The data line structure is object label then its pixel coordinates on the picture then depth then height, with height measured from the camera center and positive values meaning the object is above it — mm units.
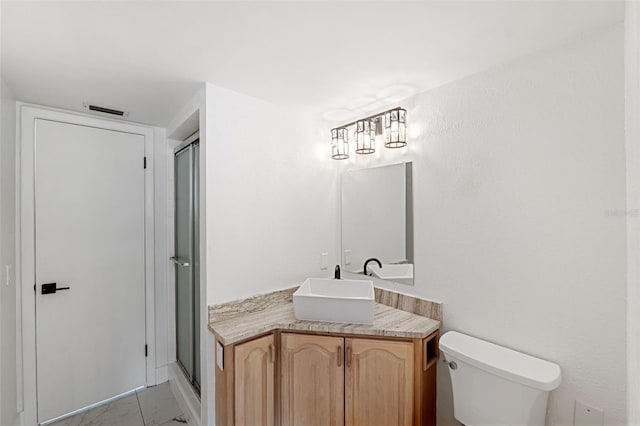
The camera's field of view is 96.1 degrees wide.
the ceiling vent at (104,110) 2031 +766
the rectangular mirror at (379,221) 1921 -64
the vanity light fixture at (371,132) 1840 +559
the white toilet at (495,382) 1219 -772
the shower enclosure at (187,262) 2186 -388
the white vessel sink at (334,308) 1603 -547
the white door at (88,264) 2053 -377
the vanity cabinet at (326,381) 1506 -922
